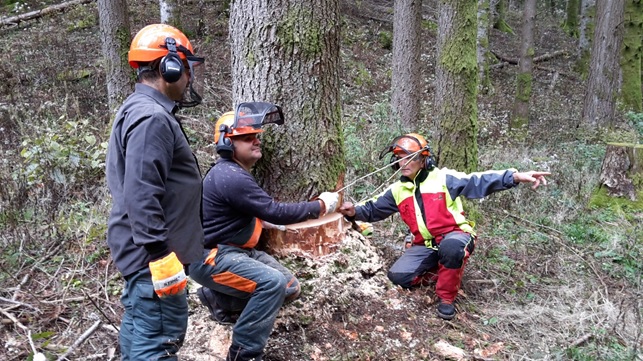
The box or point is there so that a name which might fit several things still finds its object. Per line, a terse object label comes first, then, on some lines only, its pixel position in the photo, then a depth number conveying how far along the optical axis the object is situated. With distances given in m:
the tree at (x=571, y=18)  23.58
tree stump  6.99
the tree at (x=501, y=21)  22.02
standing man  2.54
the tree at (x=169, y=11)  9.76
